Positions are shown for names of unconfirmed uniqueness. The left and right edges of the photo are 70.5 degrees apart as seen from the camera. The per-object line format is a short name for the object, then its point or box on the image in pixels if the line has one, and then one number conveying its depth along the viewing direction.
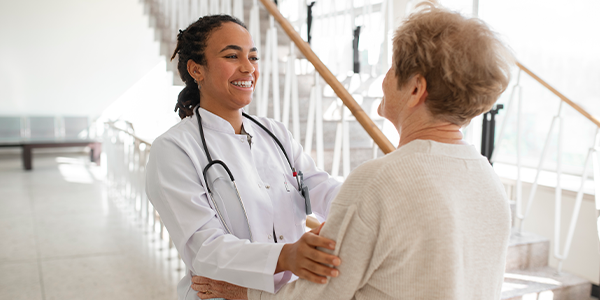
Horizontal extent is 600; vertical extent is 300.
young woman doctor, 1.02
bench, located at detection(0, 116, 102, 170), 7.65
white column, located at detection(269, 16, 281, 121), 2.70
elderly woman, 0.73
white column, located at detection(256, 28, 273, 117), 2.77
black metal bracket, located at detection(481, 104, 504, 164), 2.90
